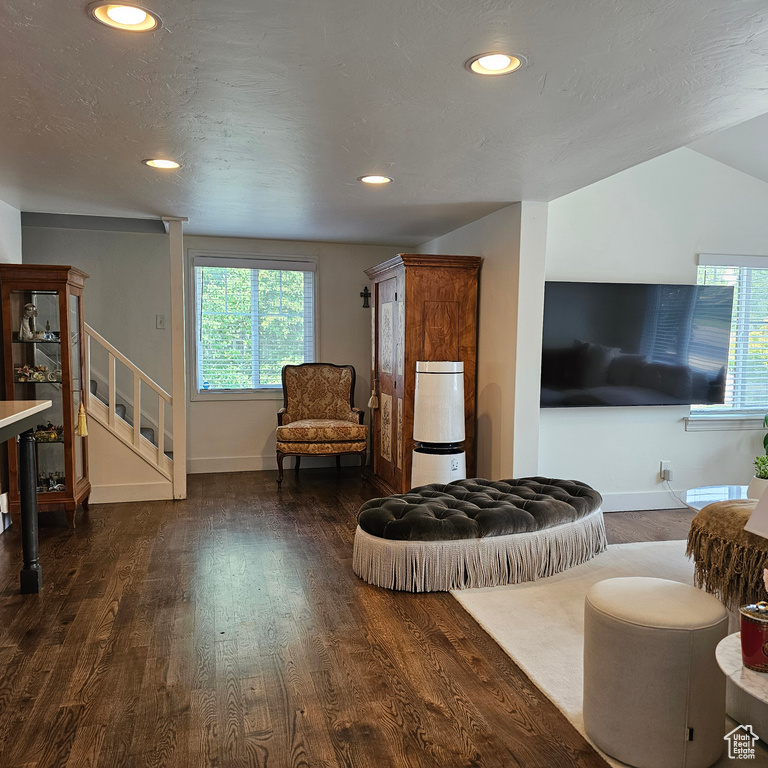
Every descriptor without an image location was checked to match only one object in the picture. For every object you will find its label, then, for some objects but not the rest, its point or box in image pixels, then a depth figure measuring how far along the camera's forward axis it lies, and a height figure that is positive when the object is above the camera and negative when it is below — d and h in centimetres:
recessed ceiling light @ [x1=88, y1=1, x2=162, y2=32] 176 +89
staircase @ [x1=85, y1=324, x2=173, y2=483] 499 -71
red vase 146 -69
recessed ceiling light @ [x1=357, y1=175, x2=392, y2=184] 371 +91
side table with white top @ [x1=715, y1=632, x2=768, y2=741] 142 -78
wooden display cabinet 438 -27
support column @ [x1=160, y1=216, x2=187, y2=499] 507 -17
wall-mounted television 473 -5
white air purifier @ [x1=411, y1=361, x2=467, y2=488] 441 -60
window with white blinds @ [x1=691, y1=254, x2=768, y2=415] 515 -1
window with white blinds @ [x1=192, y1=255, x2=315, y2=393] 632 +12
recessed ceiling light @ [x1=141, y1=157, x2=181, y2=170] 338 +90
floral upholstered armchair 570 -80
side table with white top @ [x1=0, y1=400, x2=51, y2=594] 299 -78
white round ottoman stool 183 -100
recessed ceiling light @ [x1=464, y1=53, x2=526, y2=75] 205 +89
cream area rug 242 -131
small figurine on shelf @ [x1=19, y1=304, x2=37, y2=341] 444 +4
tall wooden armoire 485 +8
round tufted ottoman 325 -107
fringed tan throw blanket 220 -78
